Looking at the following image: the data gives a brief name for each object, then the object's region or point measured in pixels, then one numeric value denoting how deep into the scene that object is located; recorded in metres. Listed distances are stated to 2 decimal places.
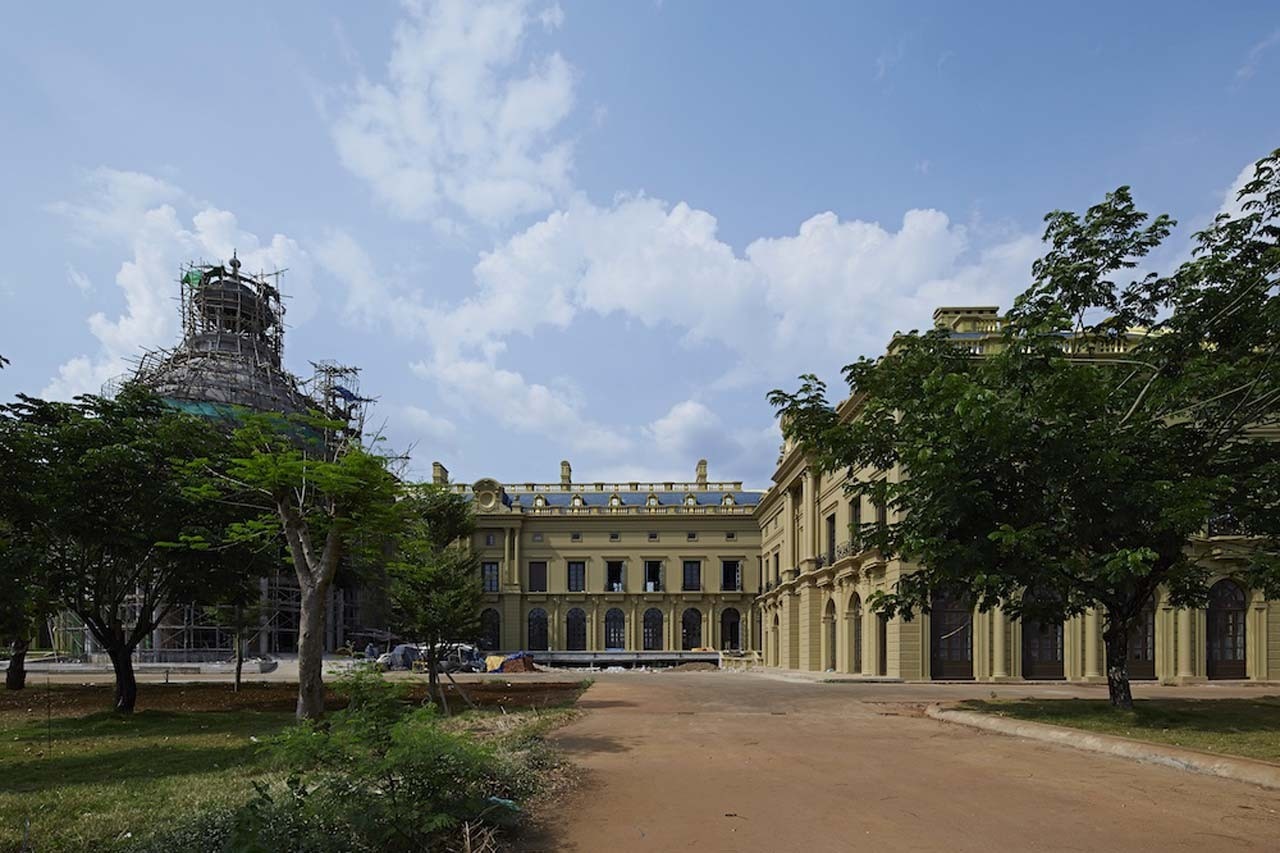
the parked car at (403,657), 50.72
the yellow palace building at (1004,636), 33.06
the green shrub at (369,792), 6.32
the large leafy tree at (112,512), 19.30
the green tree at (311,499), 14.27
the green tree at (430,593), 19.61
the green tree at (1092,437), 16.08
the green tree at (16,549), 14.66
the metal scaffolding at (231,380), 51.06
